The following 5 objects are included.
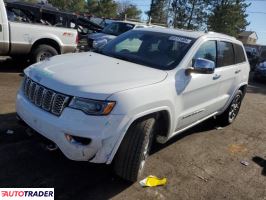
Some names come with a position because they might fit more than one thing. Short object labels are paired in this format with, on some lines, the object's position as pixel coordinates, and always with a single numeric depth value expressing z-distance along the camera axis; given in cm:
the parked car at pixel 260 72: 922
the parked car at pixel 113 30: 758
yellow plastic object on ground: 240
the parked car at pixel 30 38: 493
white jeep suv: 200
